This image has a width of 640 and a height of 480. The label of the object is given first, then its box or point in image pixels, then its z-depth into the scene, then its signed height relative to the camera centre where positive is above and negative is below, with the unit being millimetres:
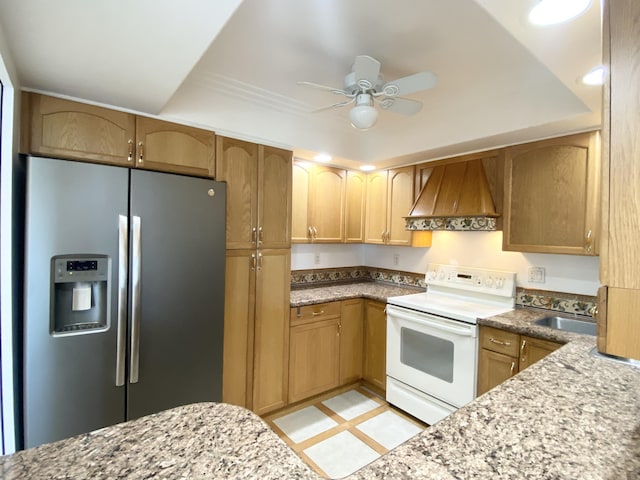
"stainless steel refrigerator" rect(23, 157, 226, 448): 1477 -327
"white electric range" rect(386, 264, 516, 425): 2223 -765
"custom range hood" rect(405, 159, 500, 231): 2451 +326
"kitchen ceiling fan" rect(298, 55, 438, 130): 1511 +782
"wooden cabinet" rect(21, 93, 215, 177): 1601 +558
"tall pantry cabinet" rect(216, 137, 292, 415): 2242 -280
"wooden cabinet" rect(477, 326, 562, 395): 1911 -728
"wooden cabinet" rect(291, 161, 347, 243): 2922 +334
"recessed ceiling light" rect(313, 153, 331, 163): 2867 +757
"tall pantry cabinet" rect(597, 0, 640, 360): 475 +89
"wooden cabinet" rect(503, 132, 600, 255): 1979 +308
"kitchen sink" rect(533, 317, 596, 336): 2076 -579
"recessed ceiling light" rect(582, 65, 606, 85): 1422 +779
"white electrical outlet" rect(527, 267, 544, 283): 2418 -264
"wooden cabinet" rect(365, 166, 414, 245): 3072 +349
